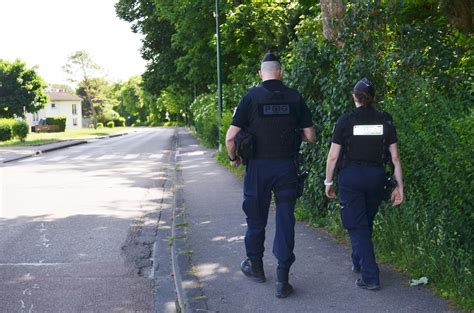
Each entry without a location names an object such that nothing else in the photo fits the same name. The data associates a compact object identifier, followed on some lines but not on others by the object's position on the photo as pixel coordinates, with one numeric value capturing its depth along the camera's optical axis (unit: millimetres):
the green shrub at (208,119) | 25016
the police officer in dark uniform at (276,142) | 4781
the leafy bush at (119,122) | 122844
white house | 117125
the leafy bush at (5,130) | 39969
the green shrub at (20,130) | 39000
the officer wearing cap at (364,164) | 4680
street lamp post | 21175
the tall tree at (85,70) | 101312
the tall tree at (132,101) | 138125
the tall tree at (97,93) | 106875
